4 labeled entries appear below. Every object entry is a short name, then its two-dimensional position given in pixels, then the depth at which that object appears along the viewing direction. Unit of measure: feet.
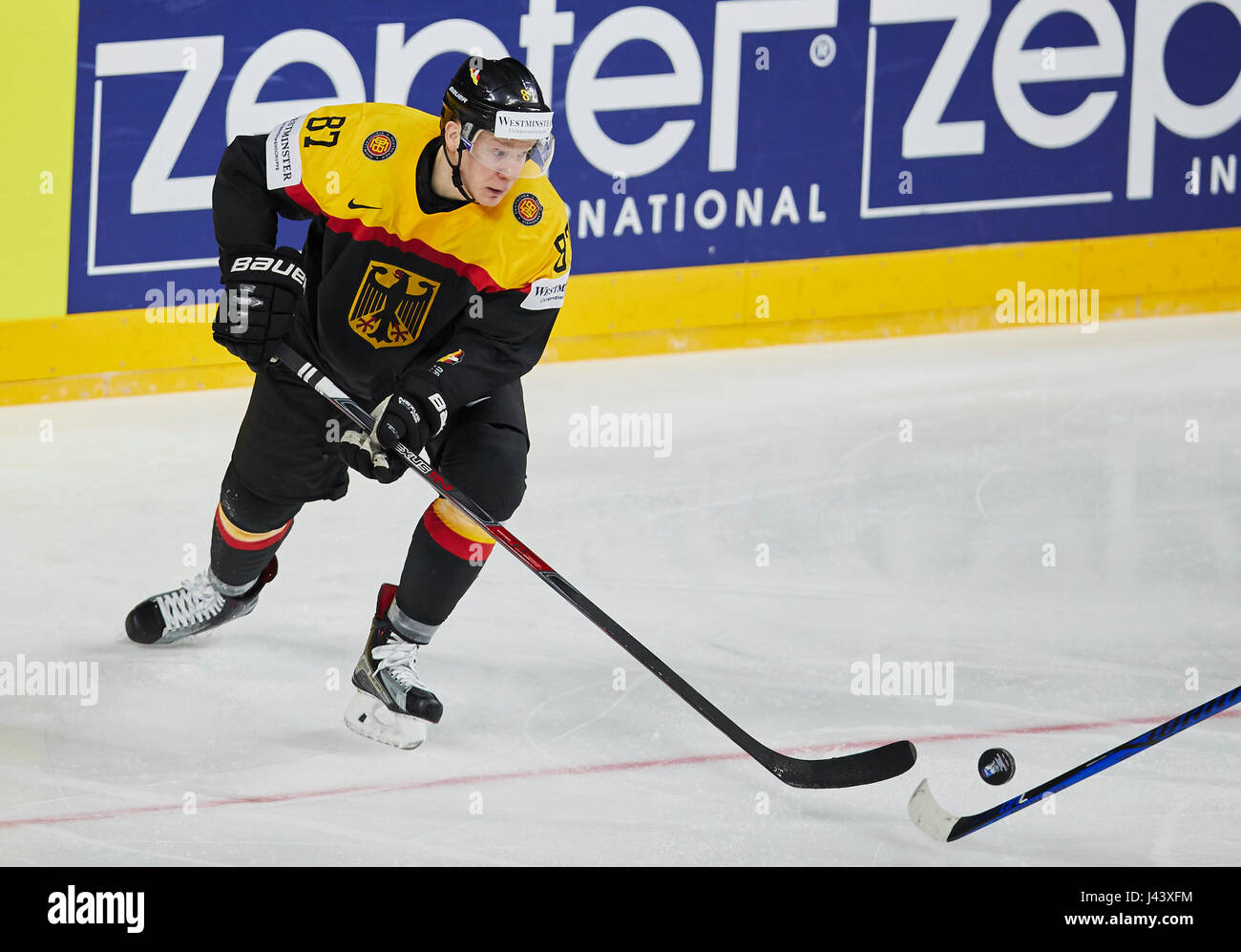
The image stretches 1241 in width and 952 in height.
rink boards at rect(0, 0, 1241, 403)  35.78
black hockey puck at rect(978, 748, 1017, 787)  20.15
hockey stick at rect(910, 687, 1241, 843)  19.85
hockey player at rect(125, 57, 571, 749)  22.25
